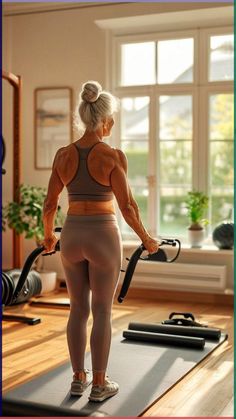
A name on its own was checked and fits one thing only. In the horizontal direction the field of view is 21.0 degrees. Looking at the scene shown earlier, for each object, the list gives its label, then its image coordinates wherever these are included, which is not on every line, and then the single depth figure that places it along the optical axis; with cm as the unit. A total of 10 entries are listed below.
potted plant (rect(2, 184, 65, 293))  600
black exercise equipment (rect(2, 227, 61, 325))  506
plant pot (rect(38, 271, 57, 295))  637
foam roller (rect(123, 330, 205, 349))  421
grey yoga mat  300
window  627
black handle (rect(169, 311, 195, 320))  476
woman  302
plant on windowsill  610
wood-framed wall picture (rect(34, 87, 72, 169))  676
